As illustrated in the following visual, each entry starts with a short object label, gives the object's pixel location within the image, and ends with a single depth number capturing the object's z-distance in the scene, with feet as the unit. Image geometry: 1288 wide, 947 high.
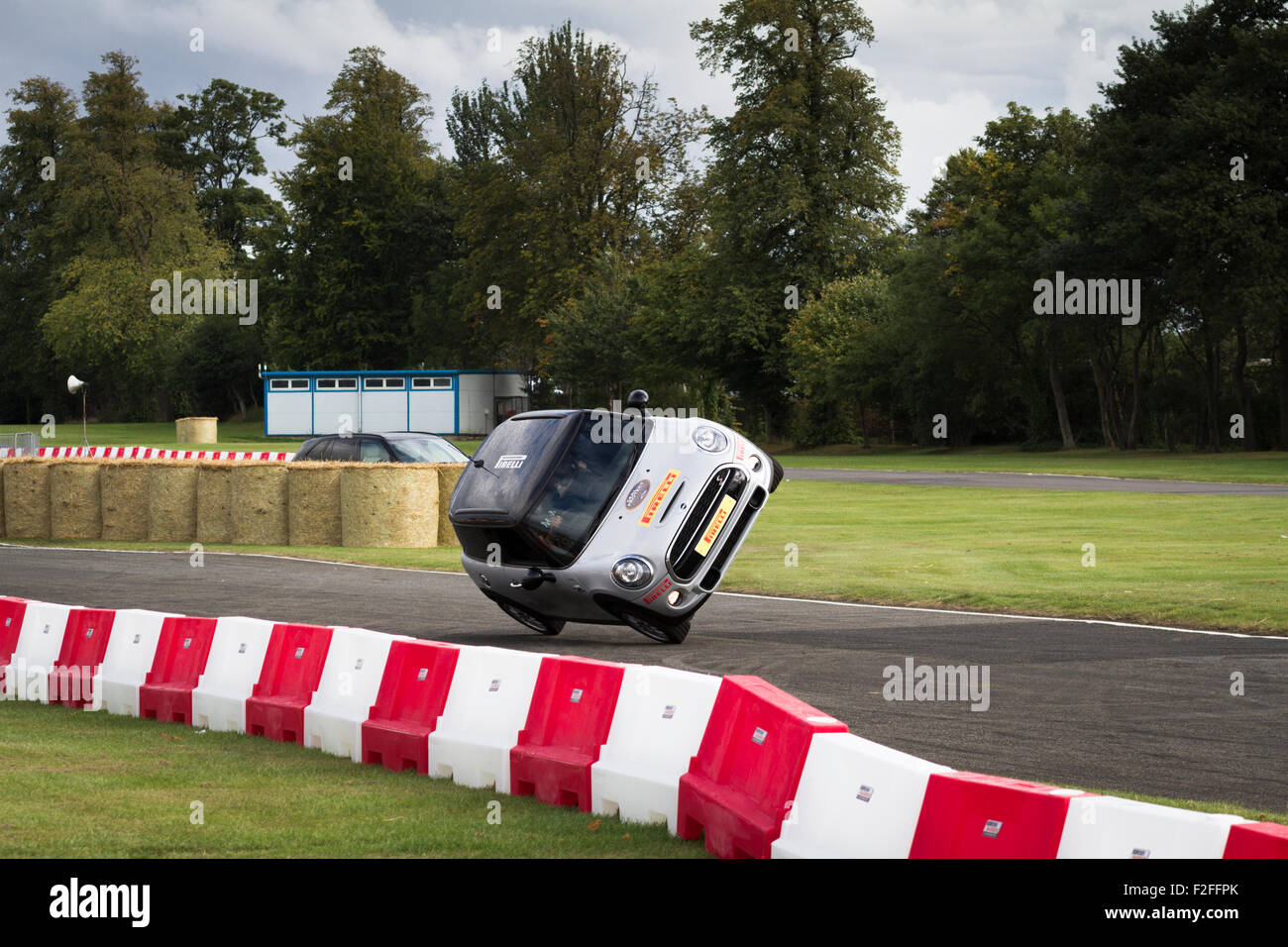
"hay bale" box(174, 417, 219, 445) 220.02
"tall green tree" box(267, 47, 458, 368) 285.43
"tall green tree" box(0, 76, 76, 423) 316.60
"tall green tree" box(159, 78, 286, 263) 340.39
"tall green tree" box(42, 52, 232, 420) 284.82
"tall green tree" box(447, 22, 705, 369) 249.55
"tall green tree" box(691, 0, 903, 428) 223.30
